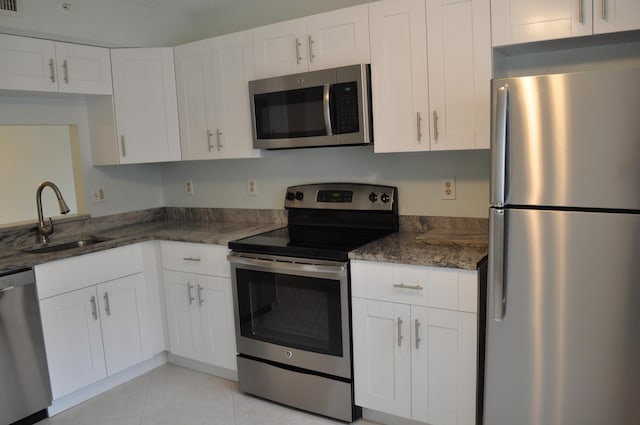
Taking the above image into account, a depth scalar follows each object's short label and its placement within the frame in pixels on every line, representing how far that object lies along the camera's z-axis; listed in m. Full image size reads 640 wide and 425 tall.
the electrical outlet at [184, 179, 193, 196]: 3.95
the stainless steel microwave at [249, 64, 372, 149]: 2.66
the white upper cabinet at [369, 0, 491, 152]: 2.36
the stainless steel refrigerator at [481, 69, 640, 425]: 1.71
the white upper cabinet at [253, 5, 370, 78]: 2.66
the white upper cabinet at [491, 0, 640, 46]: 2.02
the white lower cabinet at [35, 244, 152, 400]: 2.82
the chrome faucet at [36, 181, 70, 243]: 3.08
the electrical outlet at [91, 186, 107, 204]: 3.61
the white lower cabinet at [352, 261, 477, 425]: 2.24
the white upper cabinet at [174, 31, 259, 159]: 3.14
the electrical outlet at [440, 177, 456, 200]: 2.79
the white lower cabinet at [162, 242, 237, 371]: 3.07
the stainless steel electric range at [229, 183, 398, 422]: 2.58
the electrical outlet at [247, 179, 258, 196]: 3.60
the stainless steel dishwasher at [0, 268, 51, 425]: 2.61
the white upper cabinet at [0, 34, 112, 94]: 2.84
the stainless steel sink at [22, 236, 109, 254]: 3.18
